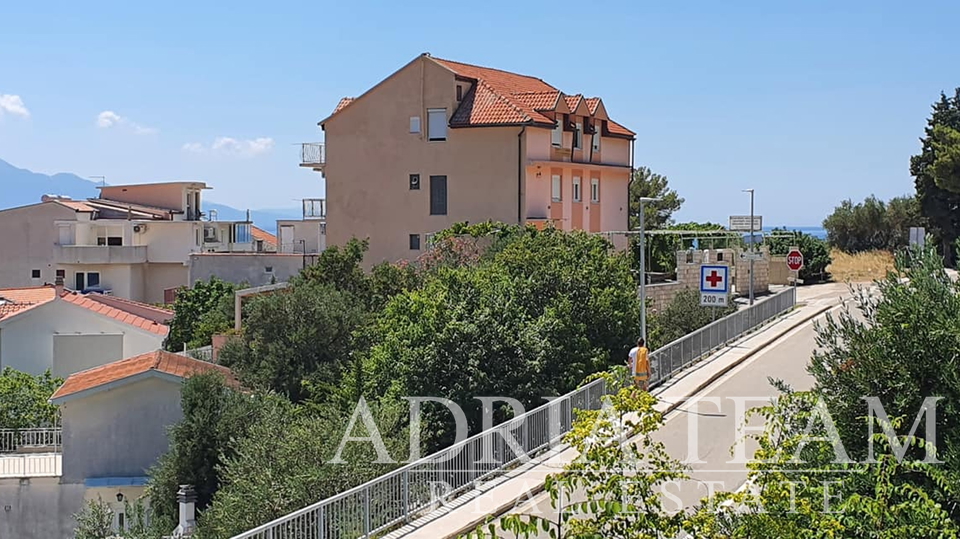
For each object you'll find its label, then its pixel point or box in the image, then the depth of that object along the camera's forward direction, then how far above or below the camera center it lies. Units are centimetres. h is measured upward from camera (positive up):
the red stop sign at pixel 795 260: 3903 +17
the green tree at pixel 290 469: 1766 -343
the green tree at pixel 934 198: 6219 +387
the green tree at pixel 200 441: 2336 -387
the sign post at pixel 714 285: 2828 -53
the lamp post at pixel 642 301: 2498 -85
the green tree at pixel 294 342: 3194 -235
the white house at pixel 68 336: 4219 -285
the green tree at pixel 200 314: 4275 -210
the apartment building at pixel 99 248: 7069 +94
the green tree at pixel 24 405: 3191 -424
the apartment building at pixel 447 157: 4694 +473
